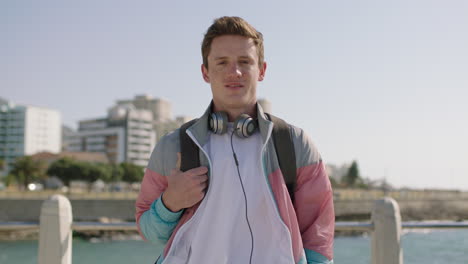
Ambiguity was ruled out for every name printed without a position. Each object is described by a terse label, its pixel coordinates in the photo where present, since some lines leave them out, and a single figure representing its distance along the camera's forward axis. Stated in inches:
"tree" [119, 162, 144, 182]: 2581.2
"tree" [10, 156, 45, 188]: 2176.4
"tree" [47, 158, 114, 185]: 2138.3
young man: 66.4
